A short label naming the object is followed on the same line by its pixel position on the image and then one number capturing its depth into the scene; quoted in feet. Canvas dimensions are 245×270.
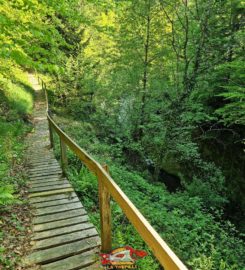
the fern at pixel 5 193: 10.81
